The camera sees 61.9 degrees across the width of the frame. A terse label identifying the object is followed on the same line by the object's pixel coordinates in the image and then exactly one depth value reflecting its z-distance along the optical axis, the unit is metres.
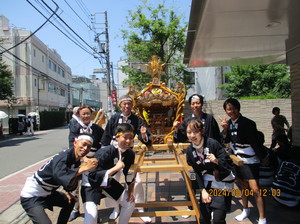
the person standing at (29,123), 20.72
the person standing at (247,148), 3.32
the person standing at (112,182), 2.82
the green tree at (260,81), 15.69
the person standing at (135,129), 3.75
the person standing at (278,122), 7.34
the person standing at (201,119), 3.71
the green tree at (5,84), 18.44
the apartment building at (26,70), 27.58
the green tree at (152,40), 11.65
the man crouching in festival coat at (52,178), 2.57
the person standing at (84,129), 4.04
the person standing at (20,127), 22.31
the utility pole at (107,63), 17.77
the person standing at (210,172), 2.69
